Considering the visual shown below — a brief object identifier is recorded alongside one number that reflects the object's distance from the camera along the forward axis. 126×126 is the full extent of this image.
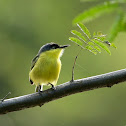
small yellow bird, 9.30
